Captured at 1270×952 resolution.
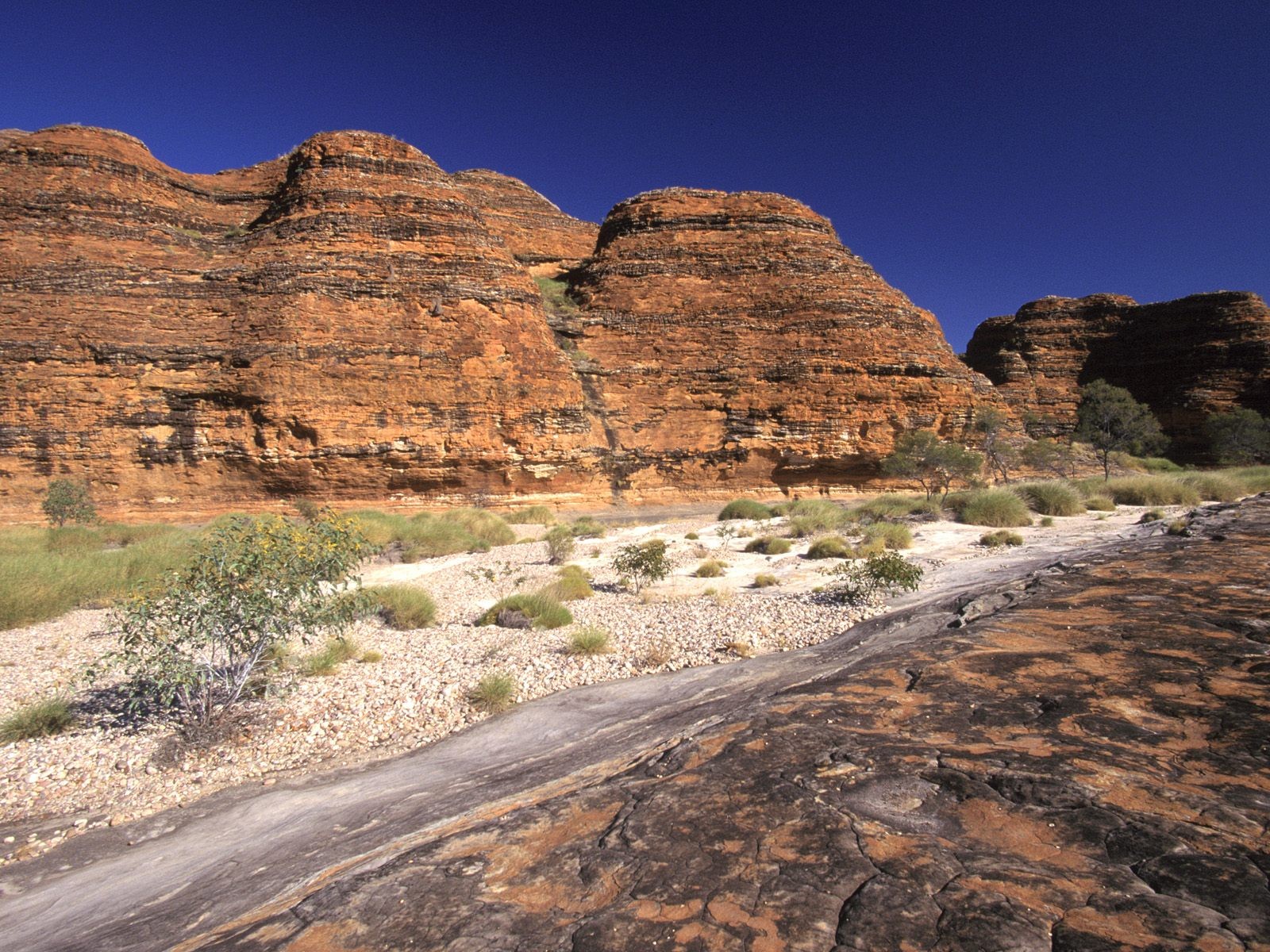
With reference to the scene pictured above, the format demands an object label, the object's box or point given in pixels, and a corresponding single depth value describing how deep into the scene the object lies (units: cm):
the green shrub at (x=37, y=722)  489
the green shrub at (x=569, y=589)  947
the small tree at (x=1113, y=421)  3000
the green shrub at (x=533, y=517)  2155
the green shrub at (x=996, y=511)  1445
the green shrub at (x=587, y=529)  1780
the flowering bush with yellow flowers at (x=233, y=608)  507
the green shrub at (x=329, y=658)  624
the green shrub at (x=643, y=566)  1008
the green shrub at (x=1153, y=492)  1752
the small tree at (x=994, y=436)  2678
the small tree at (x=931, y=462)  2238
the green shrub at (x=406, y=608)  840
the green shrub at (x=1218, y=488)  1809
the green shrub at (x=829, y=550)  1142
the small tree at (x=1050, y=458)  2969
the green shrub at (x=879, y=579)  782
